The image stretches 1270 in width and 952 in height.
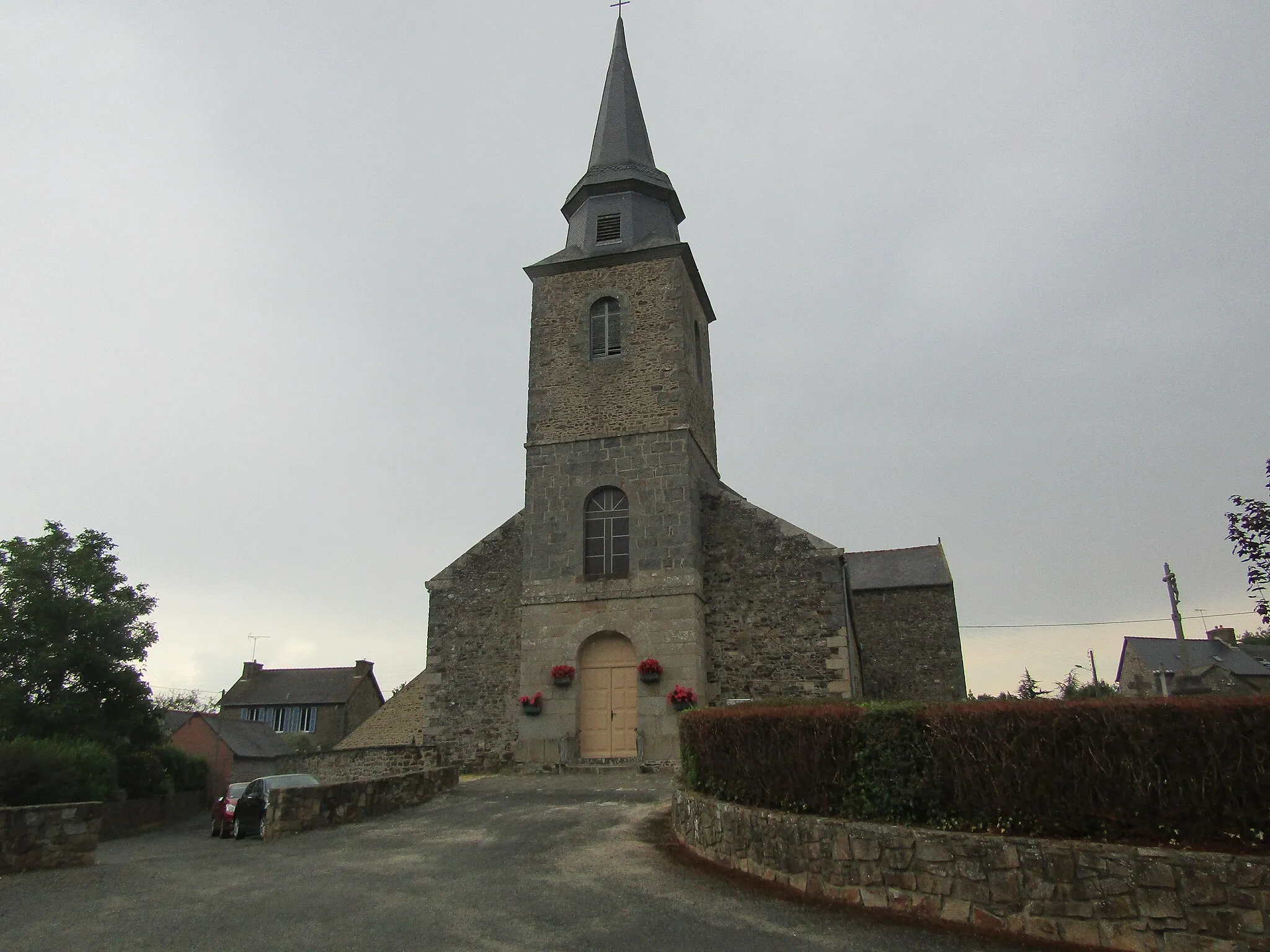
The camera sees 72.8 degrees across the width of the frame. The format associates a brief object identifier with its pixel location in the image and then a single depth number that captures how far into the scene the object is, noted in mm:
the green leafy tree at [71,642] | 21453
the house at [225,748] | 35031
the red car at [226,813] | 17484
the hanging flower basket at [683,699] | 16906
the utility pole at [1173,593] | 25812
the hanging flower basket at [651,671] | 17297
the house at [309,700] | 49438
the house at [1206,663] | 37469
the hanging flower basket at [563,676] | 17750
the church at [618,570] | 17688
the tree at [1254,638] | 53672
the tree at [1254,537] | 12109
